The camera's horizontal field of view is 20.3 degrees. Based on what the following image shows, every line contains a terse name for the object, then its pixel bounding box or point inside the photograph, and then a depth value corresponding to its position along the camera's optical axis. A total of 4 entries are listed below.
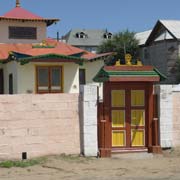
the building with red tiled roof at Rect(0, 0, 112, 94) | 25.56
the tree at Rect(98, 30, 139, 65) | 65.00
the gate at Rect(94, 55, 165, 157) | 14.48
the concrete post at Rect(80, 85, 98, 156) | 14.23
